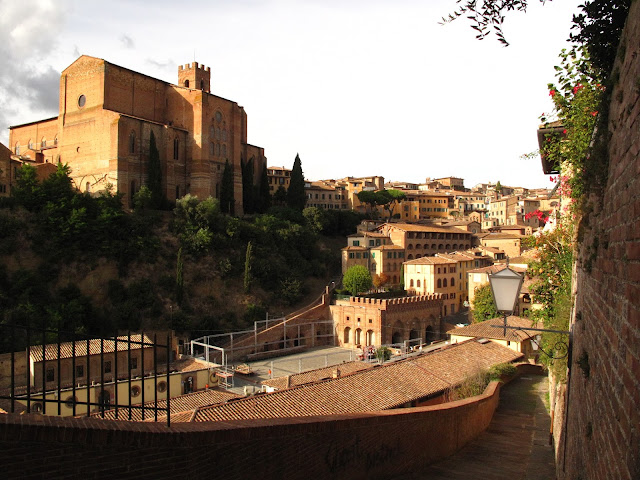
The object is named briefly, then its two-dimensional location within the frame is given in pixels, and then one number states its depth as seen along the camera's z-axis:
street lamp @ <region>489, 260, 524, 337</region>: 7.40
